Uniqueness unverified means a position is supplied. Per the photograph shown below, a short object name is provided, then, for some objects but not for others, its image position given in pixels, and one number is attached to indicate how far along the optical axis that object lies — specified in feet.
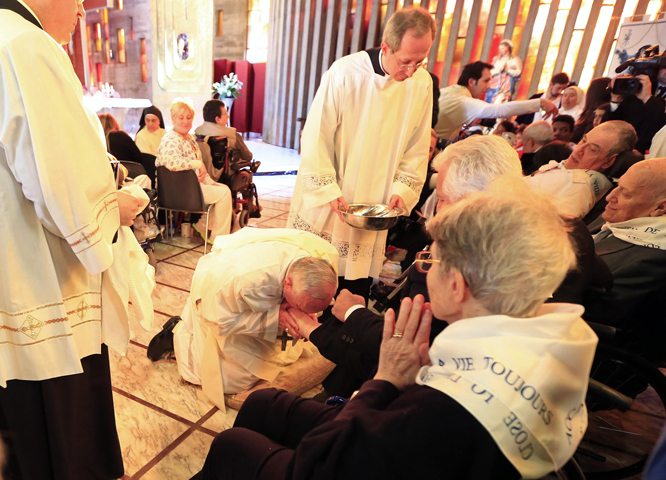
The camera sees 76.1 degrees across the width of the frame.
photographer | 12.23
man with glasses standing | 8.15
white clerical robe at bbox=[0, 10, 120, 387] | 3.64
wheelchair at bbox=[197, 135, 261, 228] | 15.23
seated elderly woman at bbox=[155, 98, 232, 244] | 13.10
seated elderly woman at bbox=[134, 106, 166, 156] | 17.26
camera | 12.26
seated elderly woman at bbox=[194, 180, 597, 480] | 2.61
